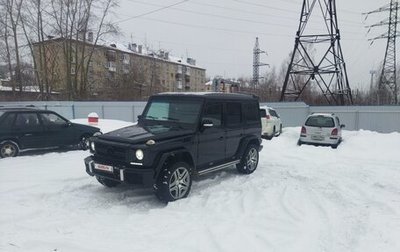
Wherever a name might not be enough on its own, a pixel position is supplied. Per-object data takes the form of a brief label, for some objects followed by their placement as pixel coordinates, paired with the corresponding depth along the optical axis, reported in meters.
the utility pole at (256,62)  62.84
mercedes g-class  6.14
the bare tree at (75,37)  36.72
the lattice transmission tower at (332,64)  24.92
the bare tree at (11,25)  34.31
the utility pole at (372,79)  48.34
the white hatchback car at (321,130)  14.34
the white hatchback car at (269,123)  17.64
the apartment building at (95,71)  38.44
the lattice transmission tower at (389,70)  34.59
